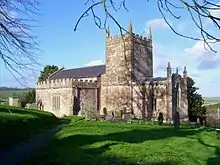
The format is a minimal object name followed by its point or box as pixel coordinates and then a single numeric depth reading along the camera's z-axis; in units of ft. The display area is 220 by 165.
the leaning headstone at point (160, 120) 78.30
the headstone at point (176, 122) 54.93
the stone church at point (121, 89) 103.07
